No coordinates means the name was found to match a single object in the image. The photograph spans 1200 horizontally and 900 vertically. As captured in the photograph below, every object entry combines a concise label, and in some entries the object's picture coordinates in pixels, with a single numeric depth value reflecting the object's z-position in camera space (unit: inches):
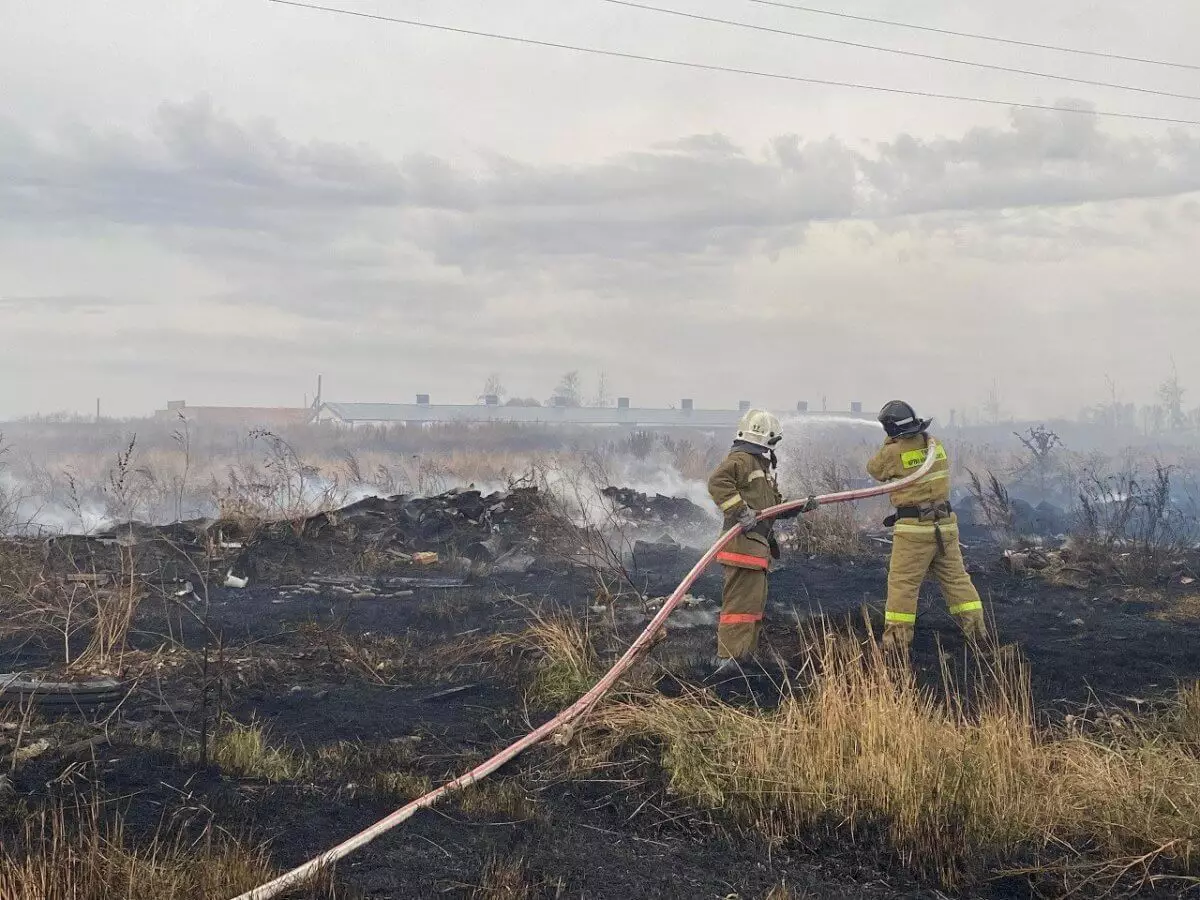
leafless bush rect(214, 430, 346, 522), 550.9
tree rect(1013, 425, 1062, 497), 900.6
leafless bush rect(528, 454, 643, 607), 516.2
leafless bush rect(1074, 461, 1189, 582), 480.7
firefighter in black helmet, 315.6
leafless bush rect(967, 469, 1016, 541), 602.3
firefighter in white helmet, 296.7
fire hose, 153.3
